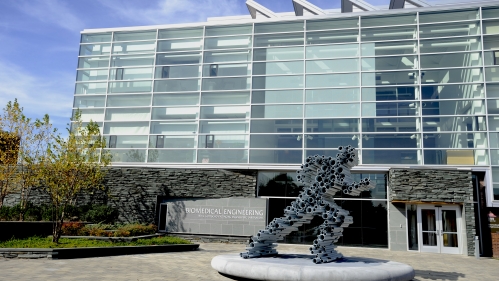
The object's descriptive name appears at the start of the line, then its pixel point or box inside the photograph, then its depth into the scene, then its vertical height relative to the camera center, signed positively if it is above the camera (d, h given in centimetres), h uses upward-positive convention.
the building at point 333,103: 2161 +540
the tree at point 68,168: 1678 +104
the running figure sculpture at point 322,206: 1205 -8
